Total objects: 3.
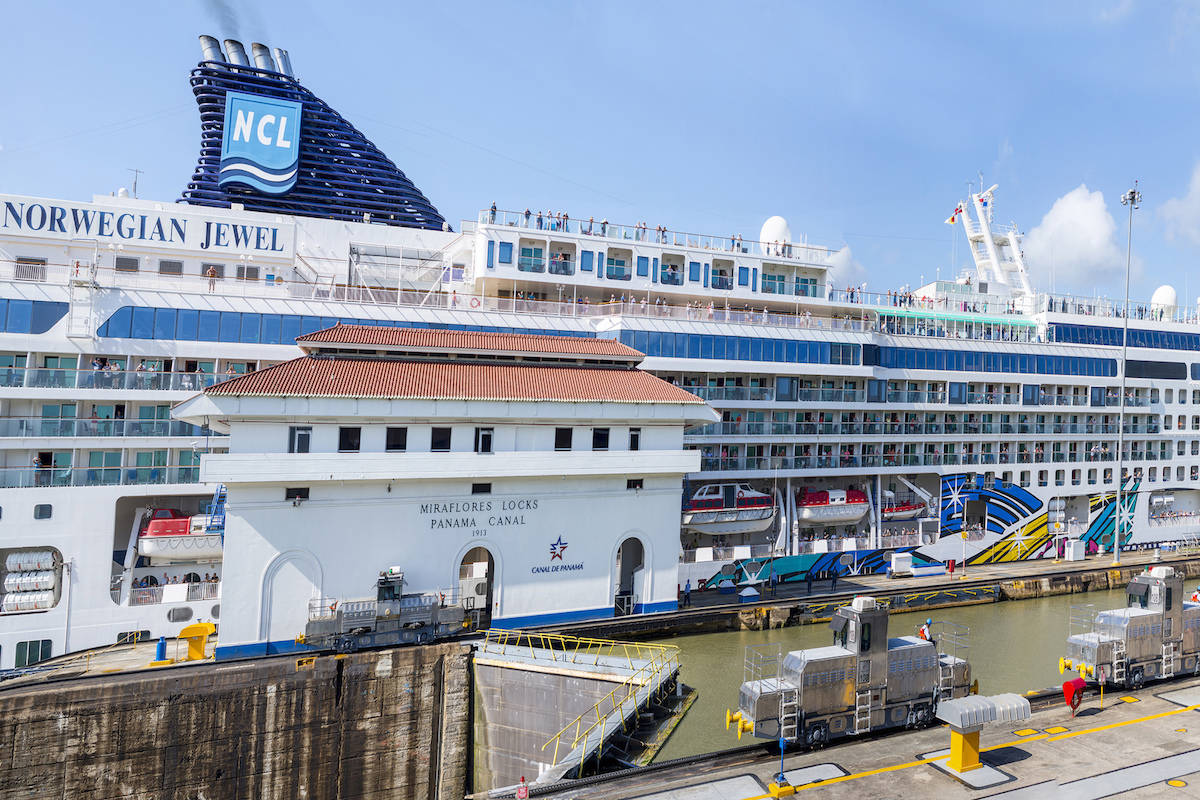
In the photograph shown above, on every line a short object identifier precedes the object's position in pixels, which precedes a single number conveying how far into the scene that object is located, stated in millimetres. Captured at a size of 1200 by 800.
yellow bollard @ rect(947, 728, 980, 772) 15031
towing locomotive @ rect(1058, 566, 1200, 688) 20062
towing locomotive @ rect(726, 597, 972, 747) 15844
